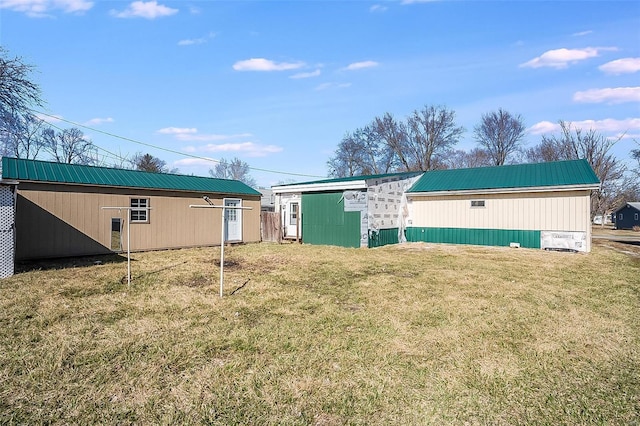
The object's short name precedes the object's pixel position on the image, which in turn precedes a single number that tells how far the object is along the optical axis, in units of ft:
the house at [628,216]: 142.31
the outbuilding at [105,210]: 36.58
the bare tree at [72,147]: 120.78
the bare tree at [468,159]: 133.08
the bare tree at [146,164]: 108.78
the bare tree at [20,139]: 64.34
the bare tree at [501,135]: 127.44
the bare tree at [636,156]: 94.79
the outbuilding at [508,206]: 46.14
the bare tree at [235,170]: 186.91
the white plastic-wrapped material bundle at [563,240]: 45.42
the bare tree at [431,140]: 124.16
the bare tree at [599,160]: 96.17
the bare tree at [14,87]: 60.13
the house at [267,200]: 113.19
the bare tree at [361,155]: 131.95
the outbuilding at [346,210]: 50.37
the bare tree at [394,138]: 126.52
